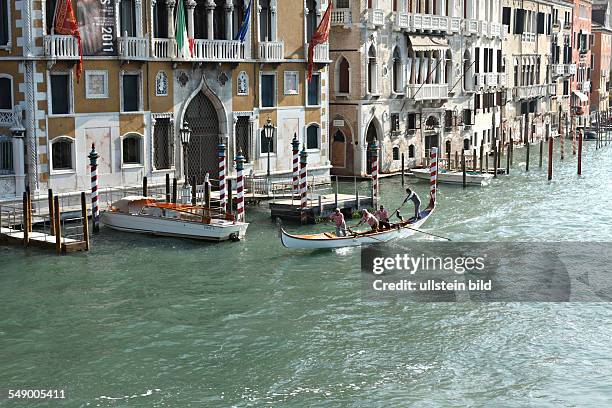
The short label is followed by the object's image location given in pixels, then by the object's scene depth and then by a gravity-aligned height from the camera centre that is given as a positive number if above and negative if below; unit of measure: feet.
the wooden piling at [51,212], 71.06 -6.95
